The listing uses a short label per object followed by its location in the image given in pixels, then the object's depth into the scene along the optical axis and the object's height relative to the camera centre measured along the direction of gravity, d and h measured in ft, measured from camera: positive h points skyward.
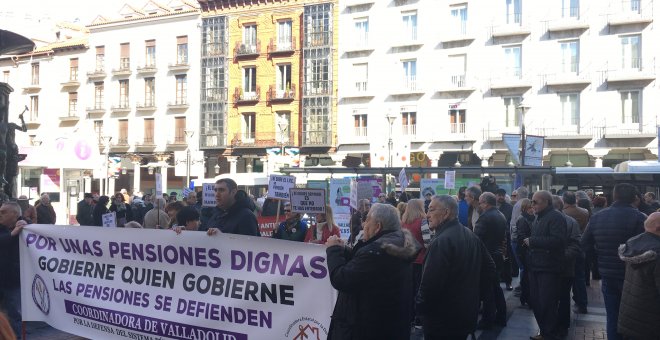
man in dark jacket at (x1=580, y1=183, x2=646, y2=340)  20.52 -2.38
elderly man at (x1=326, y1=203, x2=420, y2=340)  14.08 -2.44
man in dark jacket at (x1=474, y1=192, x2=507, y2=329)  26.89 -3.03
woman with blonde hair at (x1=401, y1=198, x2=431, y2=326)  25.68 -2.15
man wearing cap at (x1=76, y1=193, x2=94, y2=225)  51.39 -3.56
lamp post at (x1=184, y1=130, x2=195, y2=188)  126.56 +4.33
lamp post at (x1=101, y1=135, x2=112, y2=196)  121.15 +4.74
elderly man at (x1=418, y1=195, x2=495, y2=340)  16.12 -3.08
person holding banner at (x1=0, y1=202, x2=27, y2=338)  21.25 -3.03
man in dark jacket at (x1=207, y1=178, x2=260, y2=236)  20.77 -1.52
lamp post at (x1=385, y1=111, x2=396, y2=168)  107.90 +3.86
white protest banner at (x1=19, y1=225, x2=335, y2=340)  17.53 -3.53
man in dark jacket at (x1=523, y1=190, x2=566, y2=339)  22.02 -3.11
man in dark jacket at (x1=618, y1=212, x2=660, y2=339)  16.34 -3.13
